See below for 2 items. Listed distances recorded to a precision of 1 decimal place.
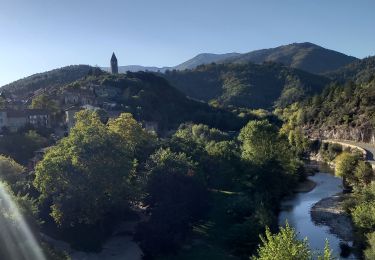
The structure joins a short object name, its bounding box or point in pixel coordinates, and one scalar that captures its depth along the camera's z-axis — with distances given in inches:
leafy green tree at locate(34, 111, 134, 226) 1568.7
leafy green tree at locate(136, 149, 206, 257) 1525.6
